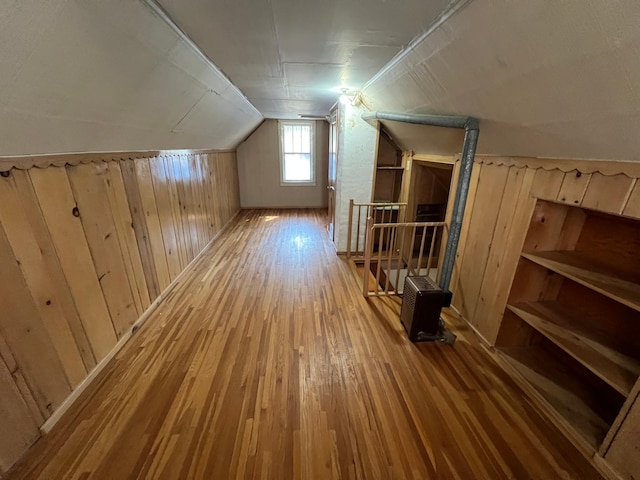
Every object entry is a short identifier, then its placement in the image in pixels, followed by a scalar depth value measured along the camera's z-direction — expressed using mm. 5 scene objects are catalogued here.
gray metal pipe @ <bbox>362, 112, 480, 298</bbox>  1907
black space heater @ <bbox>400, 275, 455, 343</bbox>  2100
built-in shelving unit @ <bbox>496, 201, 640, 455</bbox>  1435
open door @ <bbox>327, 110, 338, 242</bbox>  3857
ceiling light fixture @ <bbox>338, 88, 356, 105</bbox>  3150
